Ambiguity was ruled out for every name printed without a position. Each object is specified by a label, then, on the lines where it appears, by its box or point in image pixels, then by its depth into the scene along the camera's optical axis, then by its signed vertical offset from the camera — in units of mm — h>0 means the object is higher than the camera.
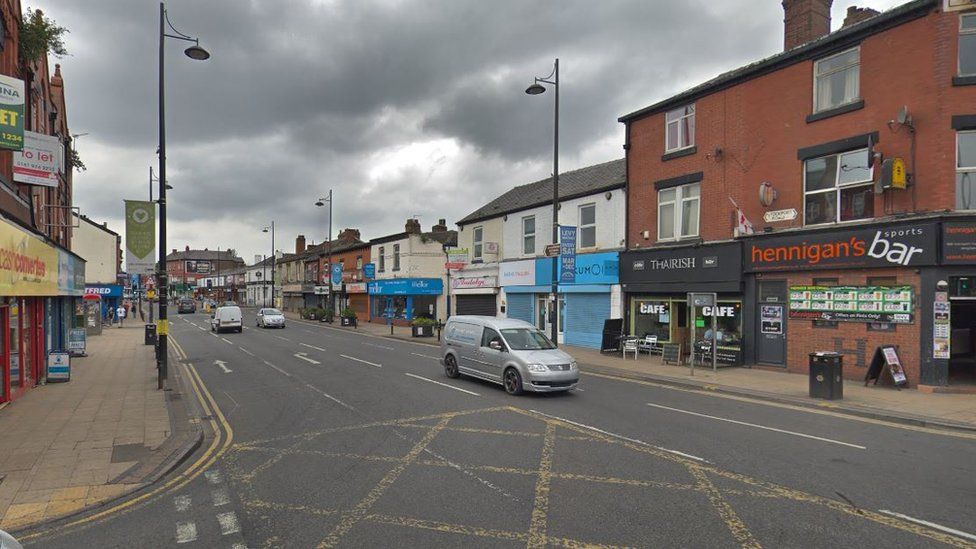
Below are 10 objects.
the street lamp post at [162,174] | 14438 +2636
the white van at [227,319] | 35344 -2908
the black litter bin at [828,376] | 12234 -2173
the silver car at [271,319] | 40250 -3250
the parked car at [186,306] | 70938 -4165
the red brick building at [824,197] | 13281 +2410
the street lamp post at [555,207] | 19266 +2530
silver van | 12312 -1915
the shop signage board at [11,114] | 9516 +2787
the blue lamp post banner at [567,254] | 20500 +879
